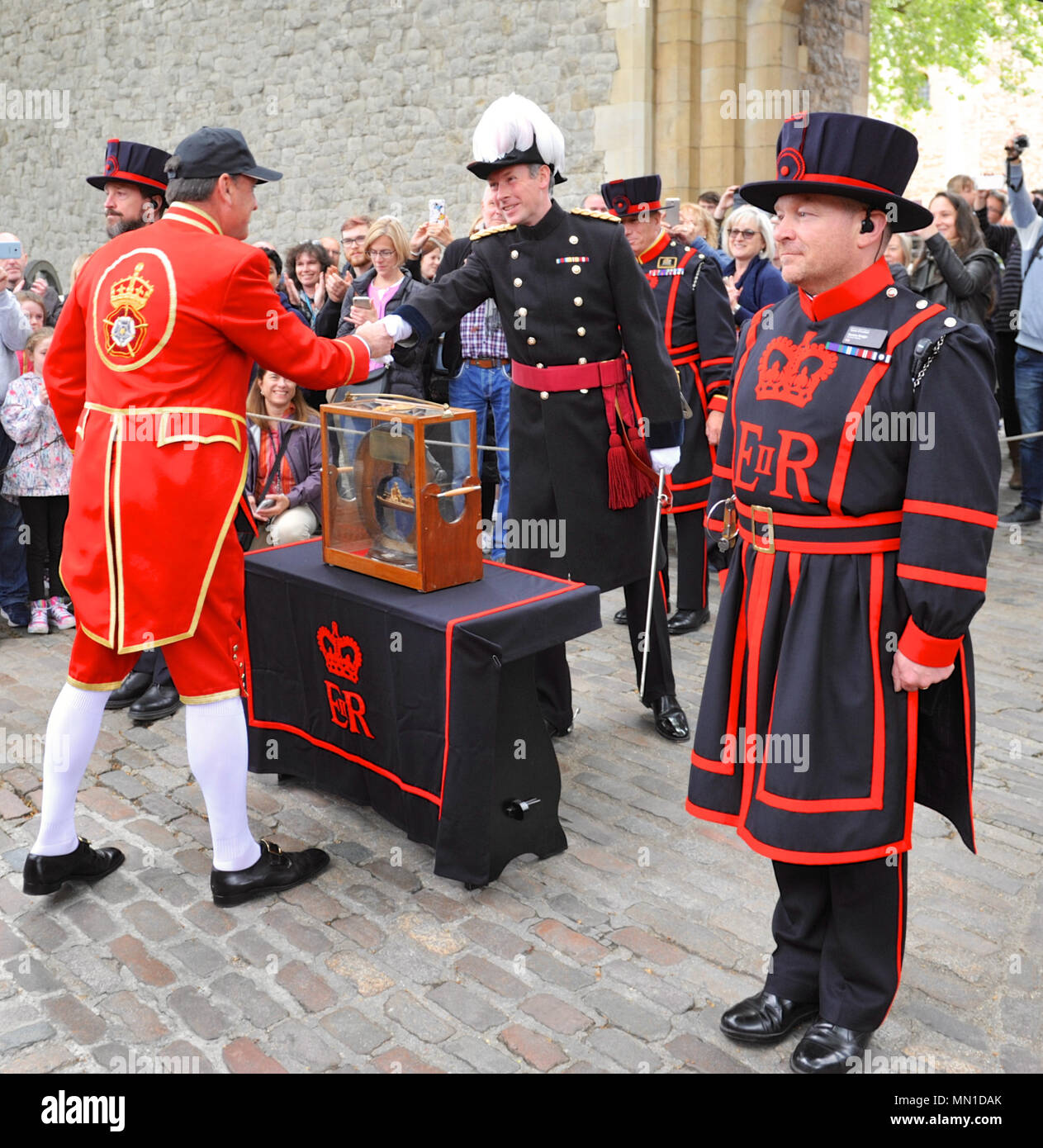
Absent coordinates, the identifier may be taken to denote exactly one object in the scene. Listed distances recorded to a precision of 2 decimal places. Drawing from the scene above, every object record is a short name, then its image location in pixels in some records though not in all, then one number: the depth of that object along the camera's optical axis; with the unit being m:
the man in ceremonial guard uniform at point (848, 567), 2.36
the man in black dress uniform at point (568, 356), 3.99
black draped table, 3.37
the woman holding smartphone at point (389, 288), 6.32
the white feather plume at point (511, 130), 3.79
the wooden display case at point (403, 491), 3.50
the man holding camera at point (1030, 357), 7.77
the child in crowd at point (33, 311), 6.79
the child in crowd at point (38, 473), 6.09
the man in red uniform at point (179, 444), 3.14
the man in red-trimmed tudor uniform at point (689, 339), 5.27
